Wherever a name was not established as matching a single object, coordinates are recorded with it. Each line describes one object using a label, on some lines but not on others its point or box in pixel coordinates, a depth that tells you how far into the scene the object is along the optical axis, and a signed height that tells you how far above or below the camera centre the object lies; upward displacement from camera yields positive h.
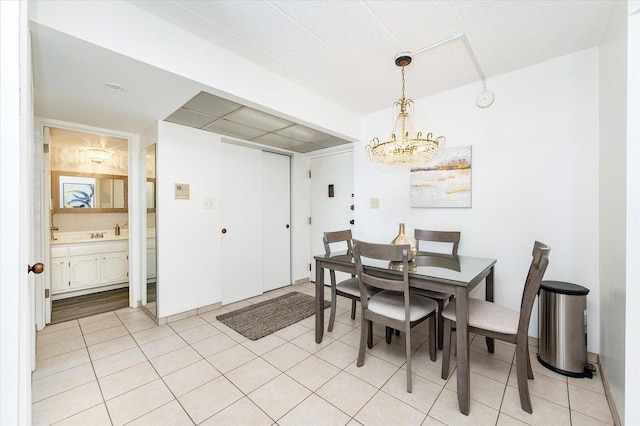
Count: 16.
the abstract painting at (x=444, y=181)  2.69 +0.32
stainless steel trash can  1.89 -0.89
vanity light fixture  4.04 +0.87
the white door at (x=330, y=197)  3.96 +0.22
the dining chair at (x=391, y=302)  1.77 -0.71
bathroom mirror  3.94 +0.28
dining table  1.60 -0.48
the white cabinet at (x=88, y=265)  3.55 -0.80
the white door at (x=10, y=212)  0.80 -0.01
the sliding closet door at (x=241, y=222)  3.44 -0.16
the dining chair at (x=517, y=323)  1.55 -0.73
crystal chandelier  2.12 +0.51
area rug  2.68 -1.22
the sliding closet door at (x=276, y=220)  3.95 -0.16
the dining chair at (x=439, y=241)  2.12 -0.32
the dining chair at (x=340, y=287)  2.44 -0.74
